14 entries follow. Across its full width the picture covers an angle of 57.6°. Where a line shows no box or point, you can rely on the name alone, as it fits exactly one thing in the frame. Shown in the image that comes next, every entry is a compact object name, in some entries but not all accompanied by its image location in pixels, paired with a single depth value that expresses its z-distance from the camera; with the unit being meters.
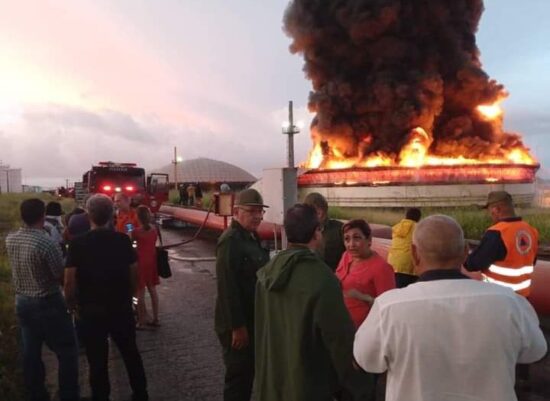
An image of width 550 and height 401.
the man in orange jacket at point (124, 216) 7.34
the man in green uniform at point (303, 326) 2.52
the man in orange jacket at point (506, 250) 4.27
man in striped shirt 4.09
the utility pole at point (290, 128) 30.56
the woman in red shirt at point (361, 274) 3.50
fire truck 19.78
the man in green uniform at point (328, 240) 4.56
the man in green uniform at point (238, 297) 3.47
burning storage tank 29.22
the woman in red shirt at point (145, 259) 6.43
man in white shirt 1.92
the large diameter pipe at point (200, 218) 12.54
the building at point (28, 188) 141.77
